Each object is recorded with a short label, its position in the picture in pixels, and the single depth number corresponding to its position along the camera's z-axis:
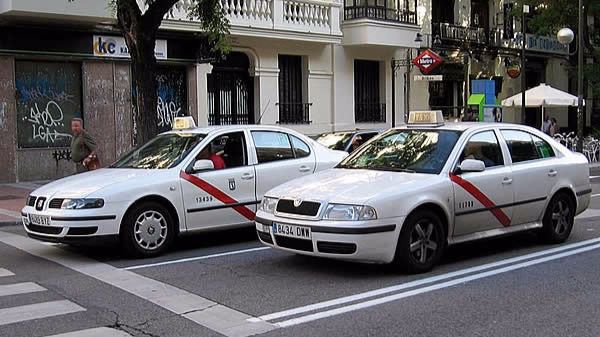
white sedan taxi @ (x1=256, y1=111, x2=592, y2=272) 6.96
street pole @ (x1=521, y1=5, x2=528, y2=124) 23.88
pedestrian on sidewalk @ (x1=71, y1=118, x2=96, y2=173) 12.97
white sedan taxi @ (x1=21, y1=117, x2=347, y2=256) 8.16
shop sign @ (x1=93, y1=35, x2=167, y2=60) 18.05
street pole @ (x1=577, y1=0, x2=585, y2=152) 23.97
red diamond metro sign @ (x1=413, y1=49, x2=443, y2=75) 21.33
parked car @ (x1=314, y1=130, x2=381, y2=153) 15.03
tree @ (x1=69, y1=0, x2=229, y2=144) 12.26
